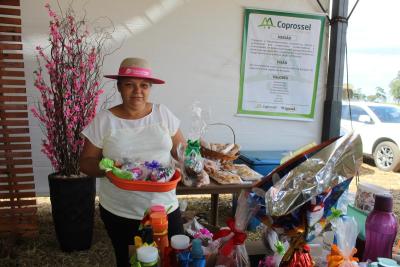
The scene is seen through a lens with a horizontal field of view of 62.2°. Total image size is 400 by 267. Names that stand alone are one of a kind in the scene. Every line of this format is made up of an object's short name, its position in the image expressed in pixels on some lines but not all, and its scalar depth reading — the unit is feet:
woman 4.72
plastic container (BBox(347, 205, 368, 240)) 3.91
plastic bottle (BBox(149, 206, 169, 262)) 3.05
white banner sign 12.26
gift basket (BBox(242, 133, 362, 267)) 2.59
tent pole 12.25
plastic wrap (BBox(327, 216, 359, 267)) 2.84
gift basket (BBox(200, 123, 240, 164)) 7.77
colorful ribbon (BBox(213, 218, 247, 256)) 2.93
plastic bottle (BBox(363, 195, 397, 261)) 3.26
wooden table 6.35
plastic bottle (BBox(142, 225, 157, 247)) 2.90
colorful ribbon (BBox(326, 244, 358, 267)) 2.83
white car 18.96
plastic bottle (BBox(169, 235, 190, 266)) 2.91
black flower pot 8.80
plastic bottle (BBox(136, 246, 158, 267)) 2.58
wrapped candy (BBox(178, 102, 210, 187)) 5.58
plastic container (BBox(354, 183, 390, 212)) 3.92
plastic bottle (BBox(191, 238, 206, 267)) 2.71
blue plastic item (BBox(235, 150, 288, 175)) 10.50
